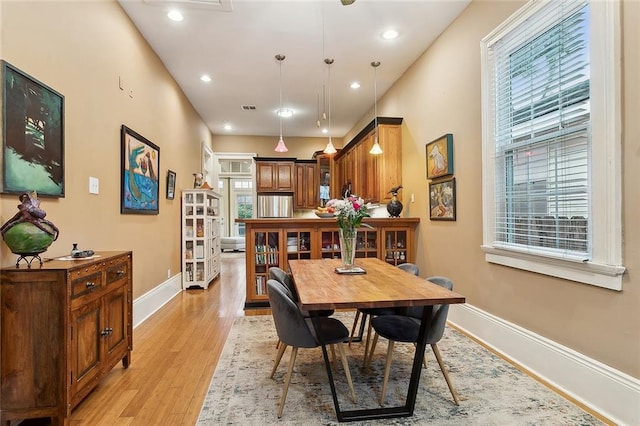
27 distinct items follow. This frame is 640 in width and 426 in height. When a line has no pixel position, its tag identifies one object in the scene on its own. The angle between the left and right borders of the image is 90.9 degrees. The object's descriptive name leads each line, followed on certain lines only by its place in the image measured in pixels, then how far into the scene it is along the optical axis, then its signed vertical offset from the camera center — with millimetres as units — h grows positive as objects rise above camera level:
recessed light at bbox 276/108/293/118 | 6134 +2036
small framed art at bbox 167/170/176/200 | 4488 +449
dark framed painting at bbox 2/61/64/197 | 1790 +504
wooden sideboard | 1601 -650
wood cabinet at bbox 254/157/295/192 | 7484 +962
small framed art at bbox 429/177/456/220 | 3369 +157
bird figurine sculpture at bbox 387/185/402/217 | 4352 +119
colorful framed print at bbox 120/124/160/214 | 3195 +462
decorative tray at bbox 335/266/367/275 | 2373 -435
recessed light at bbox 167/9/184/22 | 3104 +2010
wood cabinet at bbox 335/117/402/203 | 4633 +813
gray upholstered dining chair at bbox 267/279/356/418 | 1879 -694
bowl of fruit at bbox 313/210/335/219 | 4280 -13
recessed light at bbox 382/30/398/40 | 3518 +2028
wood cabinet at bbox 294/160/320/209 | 7680 +760
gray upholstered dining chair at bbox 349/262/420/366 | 2444 -800
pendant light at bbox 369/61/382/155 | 4246 +2031
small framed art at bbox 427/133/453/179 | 3355 +635
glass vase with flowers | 2369 -46
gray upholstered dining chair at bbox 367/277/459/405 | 1914 -759
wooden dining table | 1646 -450
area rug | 1806 -1171
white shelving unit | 5086 -407
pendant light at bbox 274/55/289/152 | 4039 +963
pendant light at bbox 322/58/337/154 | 4141 +966
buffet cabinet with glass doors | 4004 -378
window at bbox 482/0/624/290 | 1808 +498
